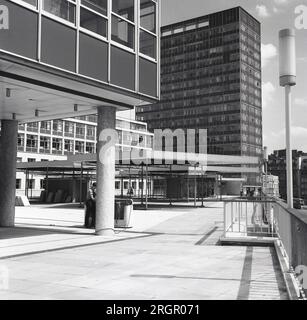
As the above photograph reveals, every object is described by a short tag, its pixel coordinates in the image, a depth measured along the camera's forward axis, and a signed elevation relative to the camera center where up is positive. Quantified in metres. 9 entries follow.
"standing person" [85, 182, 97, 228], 16.92 -1.20
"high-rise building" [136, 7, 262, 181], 129.00 +30.68
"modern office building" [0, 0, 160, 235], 10.31 +3.03
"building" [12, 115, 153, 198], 77.81 +8.32
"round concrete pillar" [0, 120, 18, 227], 16.38 +0.69
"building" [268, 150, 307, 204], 84.38 +2.65
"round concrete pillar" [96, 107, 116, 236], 14.28 +0.17
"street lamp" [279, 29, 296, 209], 8.88 +2.35
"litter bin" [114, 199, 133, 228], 17.02 -1.20
